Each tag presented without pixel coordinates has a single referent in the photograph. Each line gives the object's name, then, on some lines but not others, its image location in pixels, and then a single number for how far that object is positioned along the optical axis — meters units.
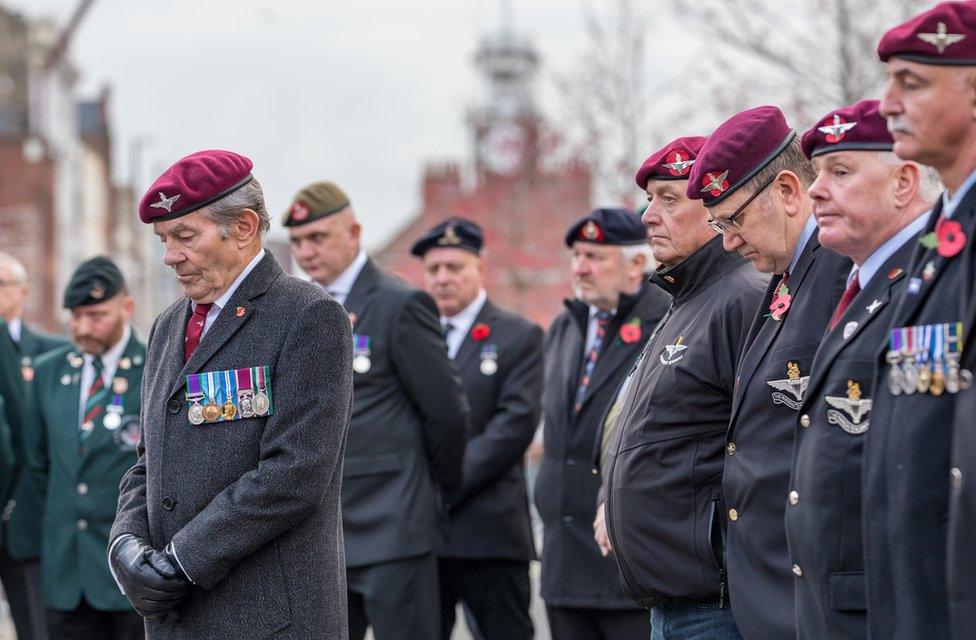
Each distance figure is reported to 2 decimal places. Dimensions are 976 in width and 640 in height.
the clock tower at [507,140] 52.64
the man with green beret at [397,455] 12.81
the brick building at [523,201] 51.72
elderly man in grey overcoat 8.19
